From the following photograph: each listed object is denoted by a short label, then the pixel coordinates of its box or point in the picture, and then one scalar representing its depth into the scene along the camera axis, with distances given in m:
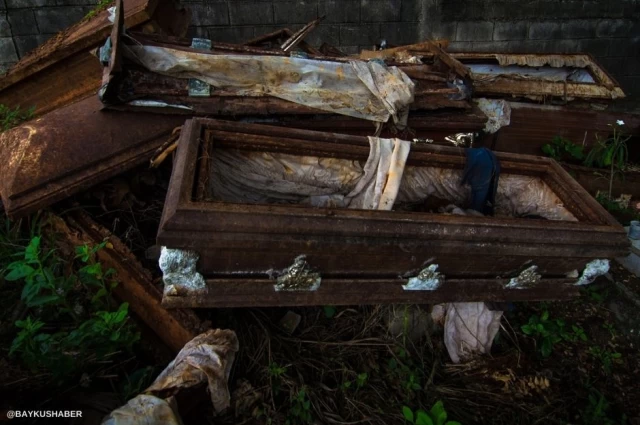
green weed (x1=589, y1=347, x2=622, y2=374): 2.46
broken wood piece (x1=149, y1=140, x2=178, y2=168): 2.42
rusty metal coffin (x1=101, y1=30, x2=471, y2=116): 2.56
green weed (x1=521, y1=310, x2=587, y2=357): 2.47
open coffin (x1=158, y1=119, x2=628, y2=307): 1.75
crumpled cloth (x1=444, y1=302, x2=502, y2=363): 2.38
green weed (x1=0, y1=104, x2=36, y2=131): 3.06
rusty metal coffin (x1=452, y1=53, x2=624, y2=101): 3.77
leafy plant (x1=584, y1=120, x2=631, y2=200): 3.67
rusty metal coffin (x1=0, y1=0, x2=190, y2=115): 3.17
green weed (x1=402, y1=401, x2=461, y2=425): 1.78
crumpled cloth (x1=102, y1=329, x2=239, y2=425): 1.47
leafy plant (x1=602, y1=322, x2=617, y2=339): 2.68
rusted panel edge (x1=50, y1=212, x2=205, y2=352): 2.04
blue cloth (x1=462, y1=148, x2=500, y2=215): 2.46
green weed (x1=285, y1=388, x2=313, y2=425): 1.99
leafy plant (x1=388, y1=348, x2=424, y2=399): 2.18
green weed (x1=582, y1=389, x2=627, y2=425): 2.10
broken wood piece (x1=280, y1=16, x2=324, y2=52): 3.42
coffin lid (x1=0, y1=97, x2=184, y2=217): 2.26
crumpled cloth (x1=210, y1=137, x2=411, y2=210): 2.34
